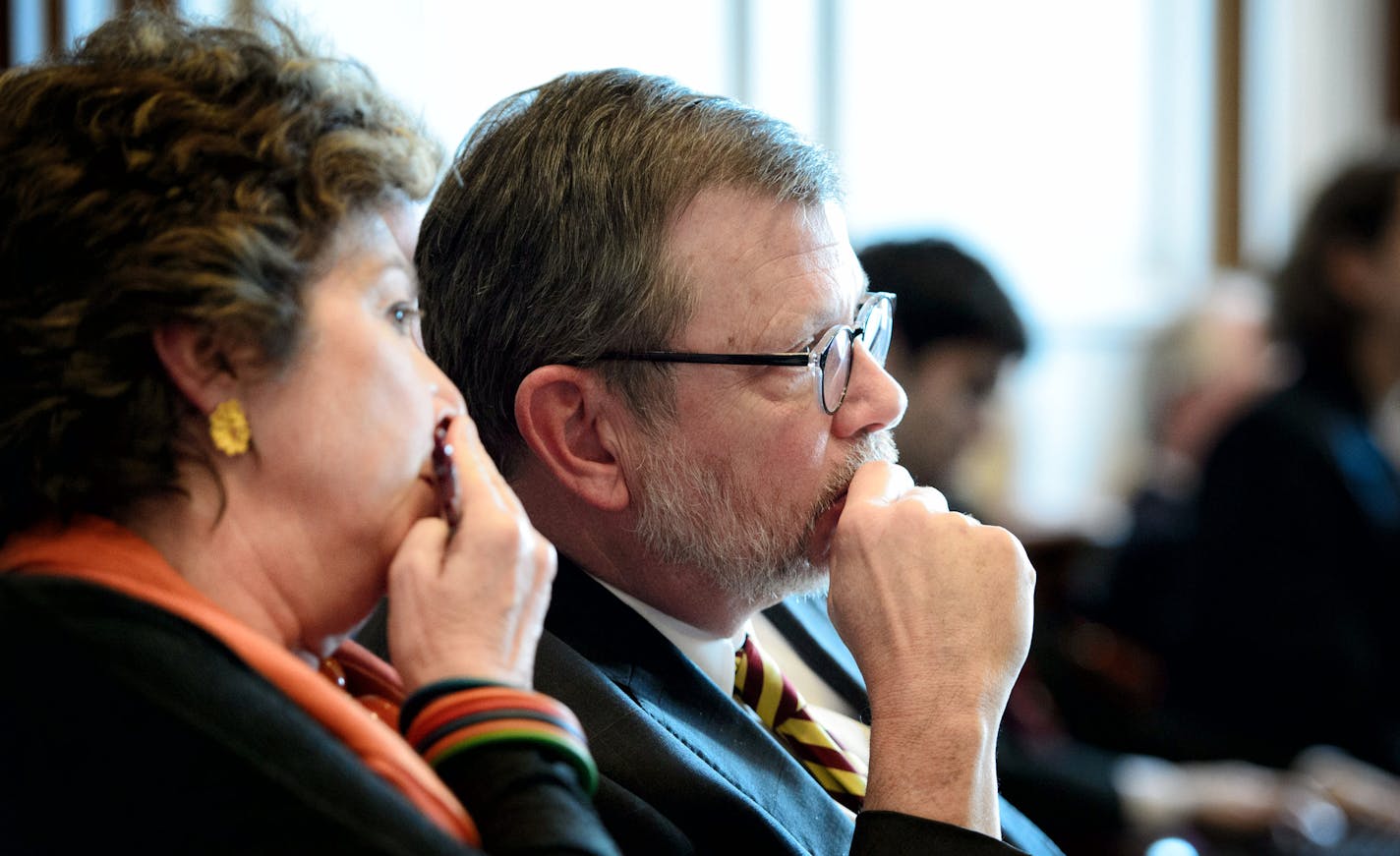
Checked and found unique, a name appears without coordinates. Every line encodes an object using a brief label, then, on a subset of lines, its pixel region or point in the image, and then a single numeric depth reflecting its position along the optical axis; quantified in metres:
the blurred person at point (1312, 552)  6.43
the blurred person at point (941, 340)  5.38
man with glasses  2.76
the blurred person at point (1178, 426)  7.70
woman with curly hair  1.75
